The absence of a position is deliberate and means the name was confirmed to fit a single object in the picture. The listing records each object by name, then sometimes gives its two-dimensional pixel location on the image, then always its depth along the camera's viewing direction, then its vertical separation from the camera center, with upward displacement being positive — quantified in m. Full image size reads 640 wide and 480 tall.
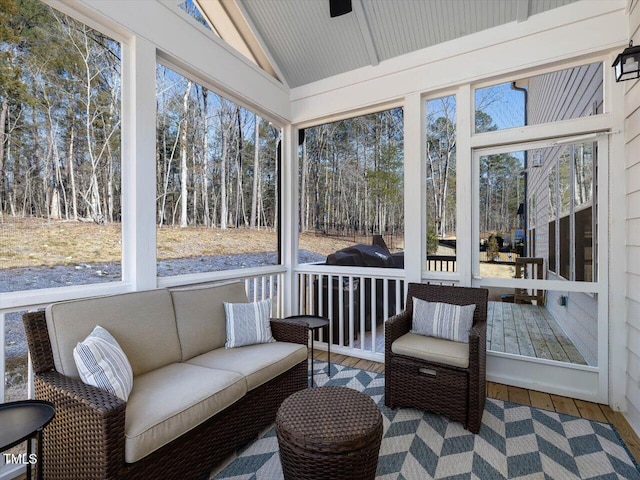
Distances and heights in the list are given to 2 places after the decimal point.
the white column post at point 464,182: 3.10 +0.50
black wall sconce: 2.00 +1.09
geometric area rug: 1.87 -1.38
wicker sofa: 1.44 -0.86
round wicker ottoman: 1.45 -0.94
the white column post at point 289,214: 4.15 +0.27
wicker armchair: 2.25 -1.06
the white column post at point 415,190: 3.30 +0.45
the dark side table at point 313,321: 2.92 -0.82
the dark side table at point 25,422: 1.23 -0.77
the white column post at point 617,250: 2.51 -0.13
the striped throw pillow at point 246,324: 2.55 -0.72
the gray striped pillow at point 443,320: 2.58 -0.71
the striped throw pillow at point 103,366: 1.60 -0.66
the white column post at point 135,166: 2.41 +0.53
